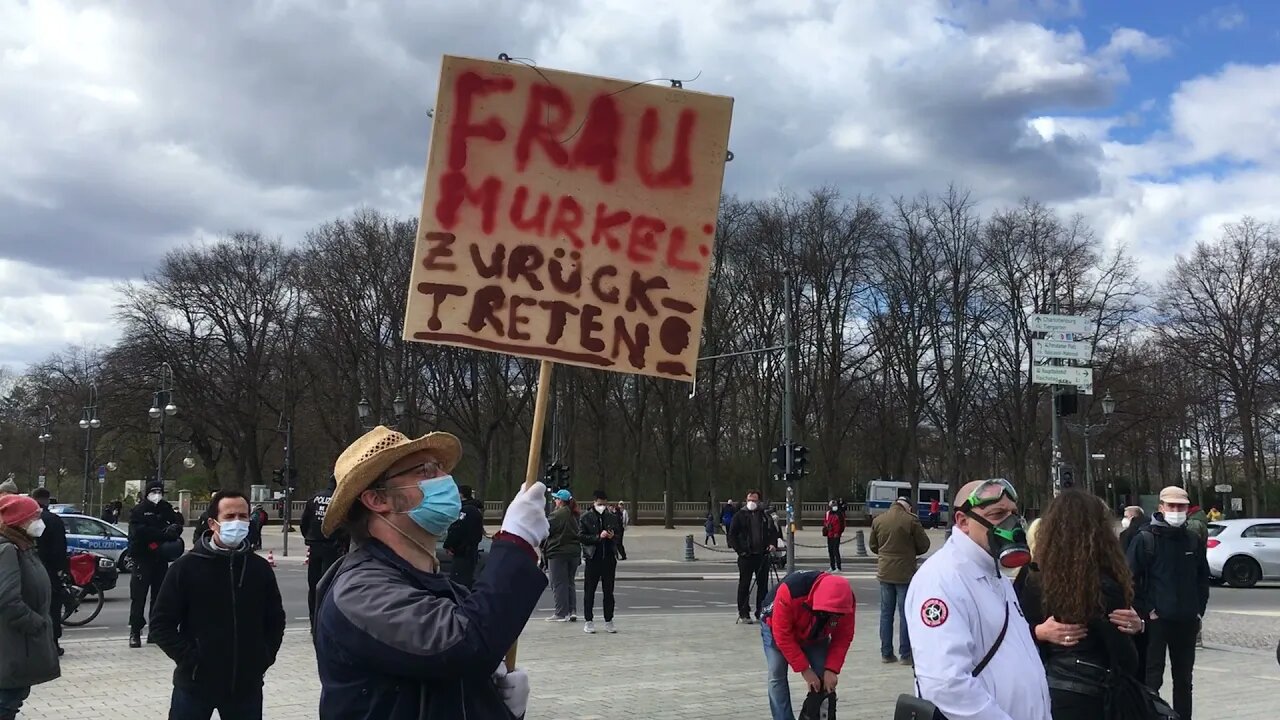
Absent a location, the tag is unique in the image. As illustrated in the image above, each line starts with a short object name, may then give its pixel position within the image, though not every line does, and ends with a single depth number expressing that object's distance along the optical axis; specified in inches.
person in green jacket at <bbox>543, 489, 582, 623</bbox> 611.2
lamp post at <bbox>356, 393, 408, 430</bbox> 1398.9
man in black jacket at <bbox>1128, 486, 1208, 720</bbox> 325.4
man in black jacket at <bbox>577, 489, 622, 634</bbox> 605.9
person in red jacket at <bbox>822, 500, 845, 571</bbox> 1200.8
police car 877.2
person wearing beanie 261.1
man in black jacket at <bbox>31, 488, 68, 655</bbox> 432.8
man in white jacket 143.1
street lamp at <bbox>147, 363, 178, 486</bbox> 1519.4
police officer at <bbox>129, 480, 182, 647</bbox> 534.9
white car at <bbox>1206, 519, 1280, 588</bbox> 981.2
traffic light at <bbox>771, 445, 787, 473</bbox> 1090.1
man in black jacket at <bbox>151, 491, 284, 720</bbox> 219.5
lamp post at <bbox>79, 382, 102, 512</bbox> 2090.3
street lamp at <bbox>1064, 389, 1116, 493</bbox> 1445.9
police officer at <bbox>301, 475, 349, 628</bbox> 522.0
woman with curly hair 182.4
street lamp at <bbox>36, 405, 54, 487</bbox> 2537.4
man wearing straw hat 99.3
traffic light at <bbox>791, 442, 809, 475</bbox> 1090.7
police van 2326.5
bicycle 604.1
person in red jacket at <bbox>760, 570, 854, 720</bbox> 251.8
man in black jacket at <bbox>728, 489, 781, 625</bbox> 617.9
